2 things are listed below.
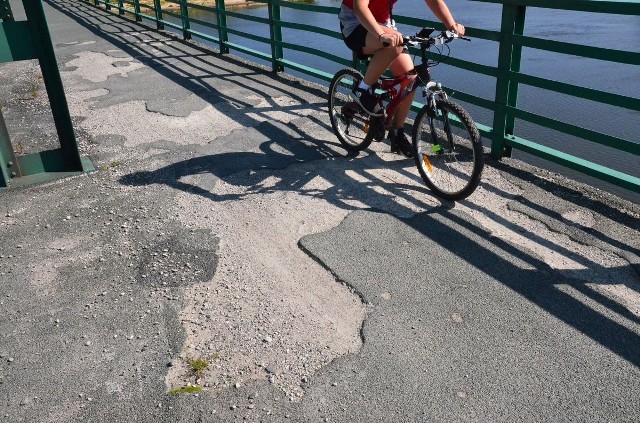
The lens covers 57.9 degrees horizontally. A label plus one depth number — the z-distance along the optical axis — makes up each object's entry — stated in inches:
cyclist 191.4
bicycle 179.9
